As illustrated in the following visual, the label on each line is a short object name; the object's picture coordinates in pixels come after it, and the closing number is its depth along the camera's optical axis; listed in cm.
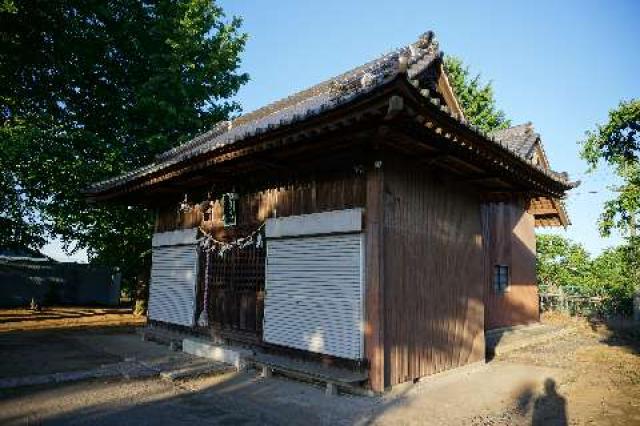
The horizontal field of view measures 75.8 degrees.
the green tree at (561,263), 2362
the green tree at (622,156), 895
